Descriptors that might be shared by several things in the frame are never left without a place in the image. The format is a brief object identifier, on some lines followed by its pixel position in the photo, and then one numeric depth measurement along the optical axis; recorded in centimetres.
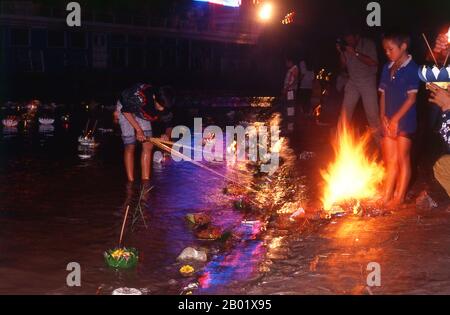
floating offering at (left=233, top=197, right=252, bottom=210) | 688
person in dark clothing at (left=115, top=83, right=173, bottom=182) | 800
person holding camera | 848
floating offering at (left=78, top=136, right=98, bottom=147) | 1173
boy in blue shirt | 632
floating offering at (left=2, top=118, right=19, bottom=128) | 1427
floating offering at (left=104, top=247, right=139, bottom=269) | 477
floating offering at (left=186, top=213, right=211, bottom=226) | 608
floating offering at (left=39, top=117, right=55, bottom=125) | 1512
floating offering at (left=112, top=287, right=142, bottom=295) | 419
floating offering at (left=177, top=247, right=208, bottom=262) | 503
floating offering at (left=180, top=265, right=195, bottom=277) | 472
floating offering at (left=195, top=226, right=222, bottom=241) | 572
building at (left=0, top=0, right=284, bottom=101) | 2542
